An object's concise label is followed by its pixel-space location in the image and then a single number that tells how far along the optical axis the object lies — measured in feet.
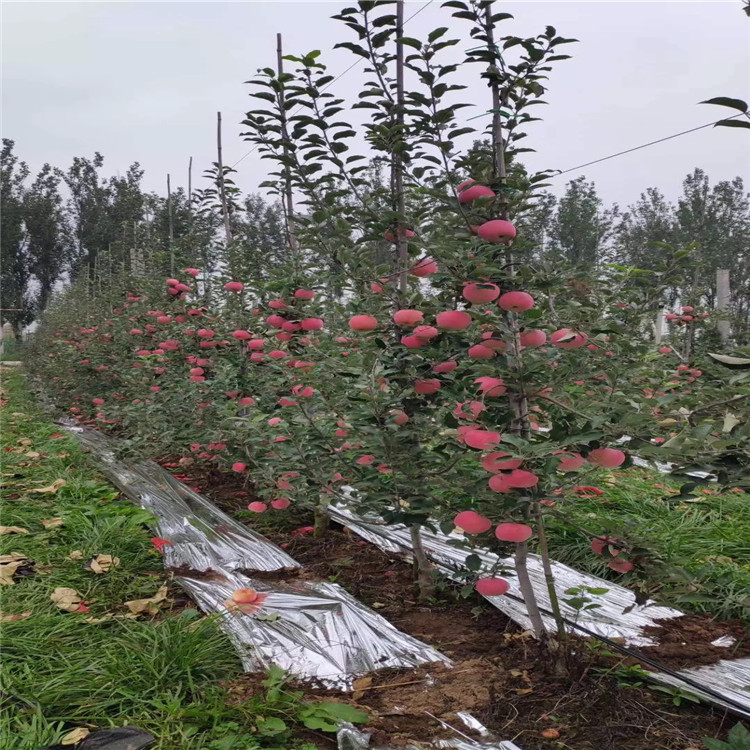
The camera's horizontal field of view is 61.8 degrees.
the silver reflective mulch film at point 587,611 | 6.38
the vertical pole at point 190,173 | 26.28
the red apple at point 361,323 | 6.99
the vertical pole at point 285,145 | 8.45
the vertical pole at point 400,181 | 7.84
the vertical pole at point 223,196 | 16.51
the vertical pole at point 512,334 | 6.15
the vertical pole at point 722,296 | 25.07
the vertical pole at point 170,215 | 19.74
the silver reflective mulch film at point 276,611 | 6.90
